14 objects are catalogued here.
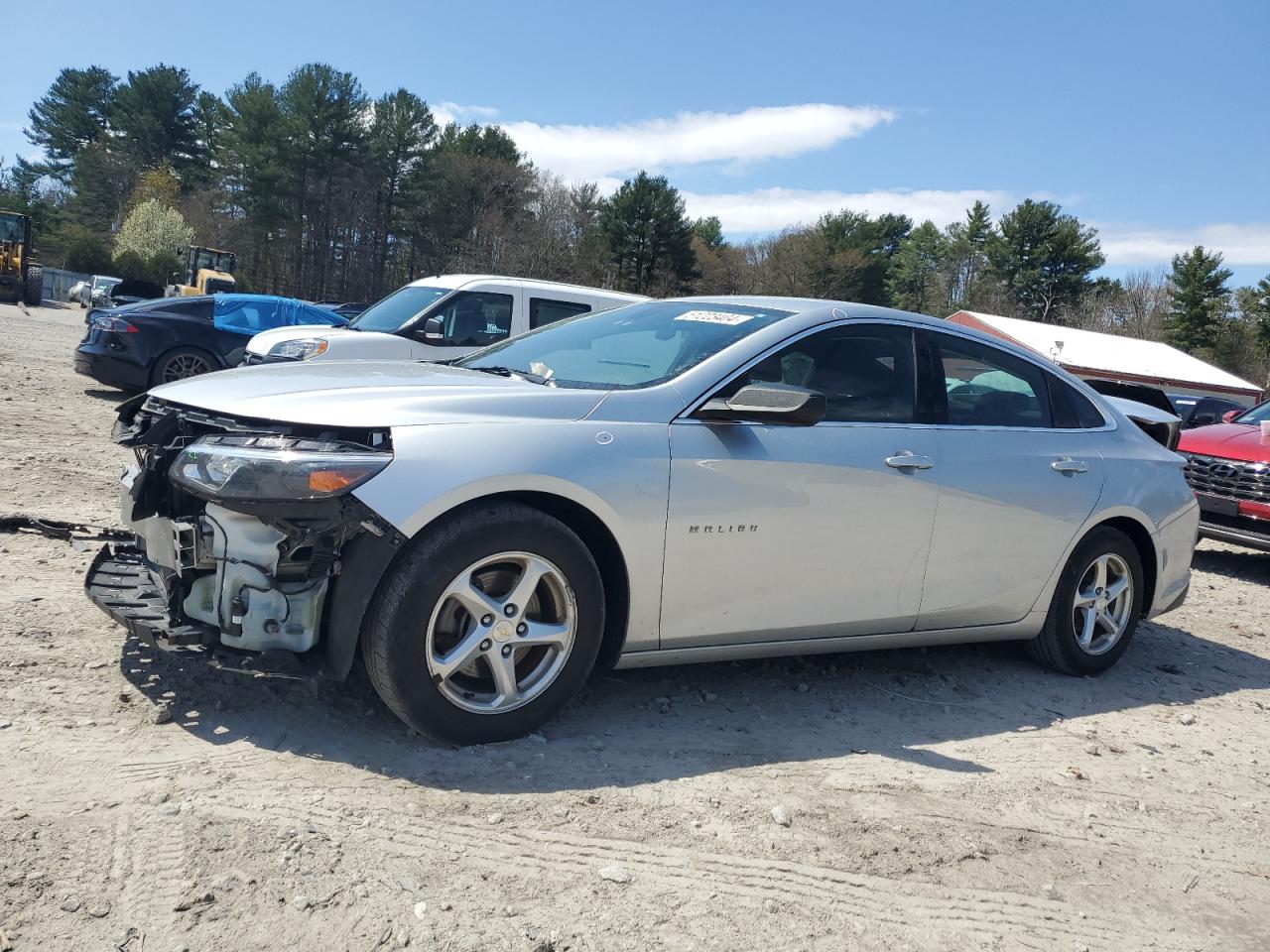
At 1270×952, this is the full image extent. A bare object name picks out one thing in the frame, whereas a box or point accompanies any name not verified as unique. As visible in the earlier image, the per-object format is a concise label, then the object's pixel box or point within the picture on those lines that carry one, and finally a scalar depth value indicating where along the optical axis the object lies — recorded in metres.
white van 10.27
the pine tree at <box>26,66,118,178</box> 76.44
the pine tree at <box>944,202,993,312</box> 86.00
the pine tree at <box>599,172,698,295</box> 62.81
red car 8.48
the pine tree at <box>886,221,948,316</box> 86.56
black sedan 12.15
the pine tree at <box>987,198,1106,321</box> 79.75
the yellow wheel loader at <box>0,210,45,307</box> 37.16
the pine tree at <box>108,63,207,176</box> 70.62
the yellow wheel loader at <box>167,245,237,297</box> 35.94
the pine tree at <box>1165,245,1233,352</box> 67.94
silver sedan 3.29
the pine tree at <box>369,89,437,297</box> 63.56
